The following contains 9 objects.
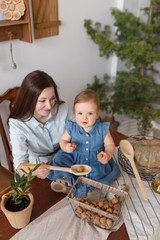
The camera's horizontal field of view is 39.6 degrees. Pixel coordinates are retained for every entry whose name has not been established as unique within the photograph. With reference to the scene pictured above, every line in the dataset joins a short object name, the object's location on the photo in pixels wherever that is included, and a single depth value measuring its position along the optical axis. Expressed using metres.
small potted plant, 0.78
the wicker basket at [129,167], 1.04
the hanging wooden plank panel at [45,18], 1.72
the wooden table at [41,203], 0.81
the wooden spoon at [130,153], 0.93
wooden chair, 1.49
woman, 1.17
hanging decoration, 1.38
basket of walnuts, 0.81
